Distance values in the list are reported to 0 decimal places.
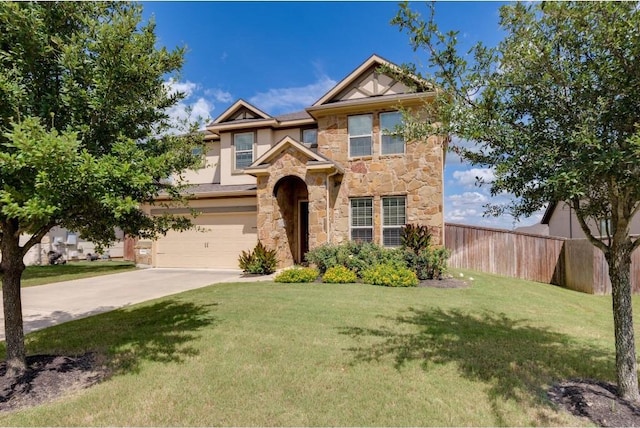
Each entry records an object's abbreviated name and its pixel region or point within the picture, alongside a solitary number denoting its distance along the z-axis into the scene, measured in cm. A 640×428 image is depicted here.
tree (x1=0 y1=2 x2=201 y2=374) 337
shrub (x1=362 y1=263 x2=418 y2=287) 1059
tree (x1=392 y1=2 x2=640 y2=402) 325
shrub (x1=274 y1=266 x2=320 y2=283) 1133
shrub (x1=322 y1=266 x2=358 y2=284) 1107
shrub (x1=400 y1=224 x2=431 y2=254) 1223
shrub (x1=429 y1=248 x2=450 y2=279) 1142
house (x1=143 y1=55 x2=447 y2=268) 1309
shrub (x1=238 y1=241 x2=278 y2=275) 1301
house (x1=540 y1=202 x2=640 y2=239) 1858
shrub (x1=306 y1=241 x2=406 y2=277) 1181
